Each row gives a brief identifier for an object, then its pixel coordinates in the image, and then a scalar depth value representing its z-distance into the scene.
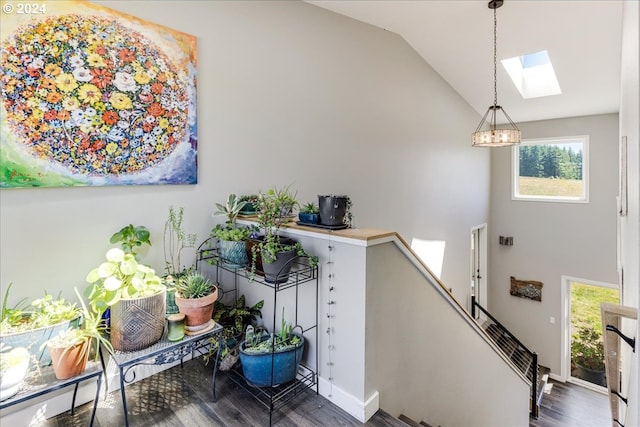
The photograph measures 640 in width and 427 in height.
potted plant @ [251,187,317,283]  1.86
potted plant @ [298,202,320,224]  2.03
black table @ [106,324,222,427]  1.64
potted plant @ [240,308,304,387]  1.95
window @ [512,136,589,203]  6.49
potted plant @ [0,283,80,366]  1.56
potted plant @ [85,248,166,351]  1.65
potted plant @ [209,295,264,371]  2.19
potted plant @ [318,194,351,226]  1.89
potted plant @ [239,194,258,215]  2.46
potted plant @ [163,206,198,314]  2.30
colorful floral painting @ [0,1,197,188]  1.72
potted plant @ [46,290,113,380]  1.50
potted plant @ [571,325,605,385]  6.64
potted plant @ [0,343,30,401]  1.37
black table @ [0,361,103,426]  1.42
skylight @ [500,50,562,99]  5.12
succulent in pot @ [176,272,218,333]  1.91
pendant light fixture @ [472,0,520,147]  3.52
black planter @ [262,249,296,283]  1.86
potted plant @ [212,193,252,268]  2.09
